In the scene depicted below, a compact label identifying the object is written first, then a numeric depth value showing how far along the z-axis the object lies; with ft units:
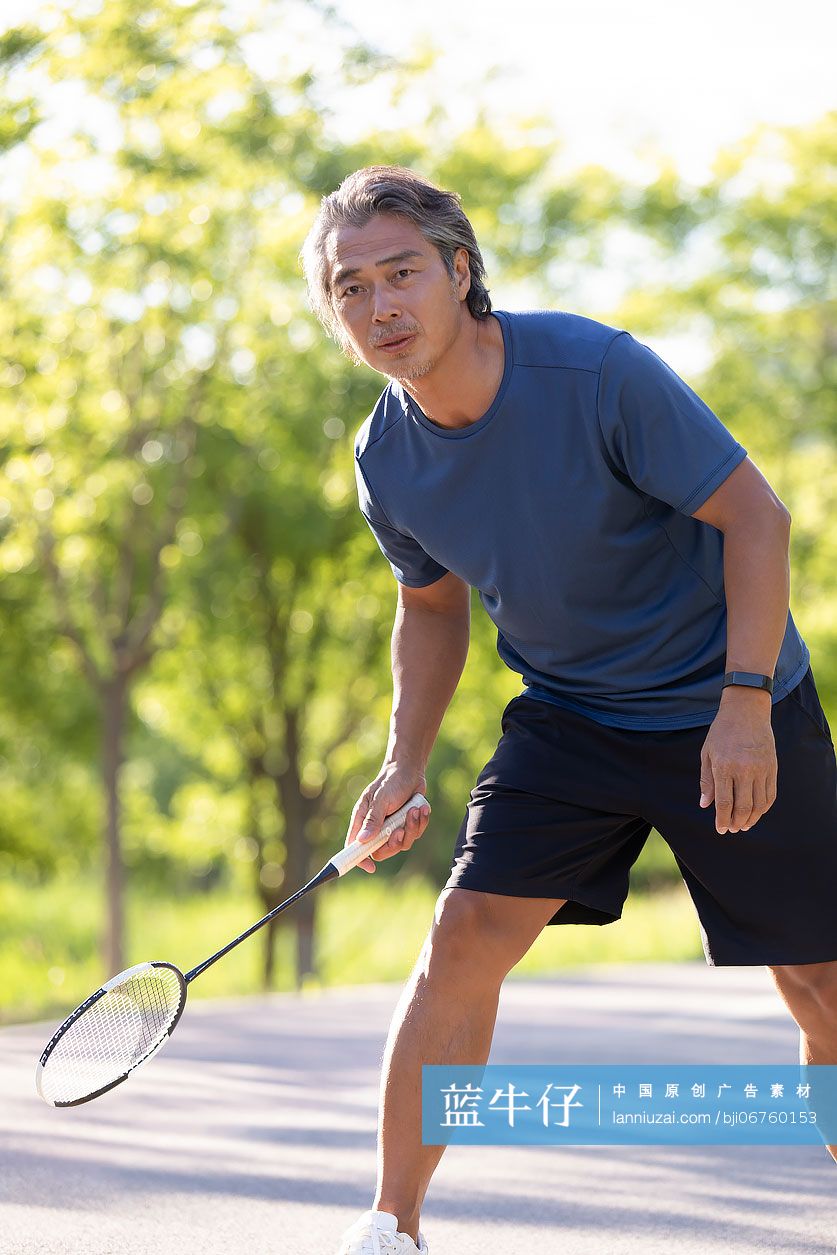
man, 19.03
